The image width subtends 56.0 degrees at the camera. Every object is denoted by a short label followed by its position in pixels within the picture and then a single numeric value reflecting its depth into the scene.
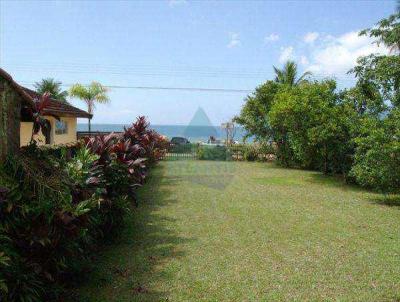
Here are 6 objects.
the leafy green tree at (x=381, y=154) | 10.09
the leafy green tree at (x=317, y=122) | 13.71
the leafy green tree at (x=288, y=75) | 27.08
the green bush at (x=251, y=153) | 24.83
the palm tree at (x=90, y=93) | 35.00
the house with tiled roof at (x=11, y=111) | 3.93
